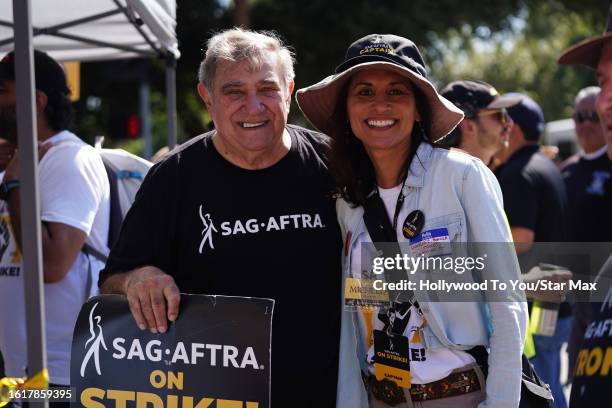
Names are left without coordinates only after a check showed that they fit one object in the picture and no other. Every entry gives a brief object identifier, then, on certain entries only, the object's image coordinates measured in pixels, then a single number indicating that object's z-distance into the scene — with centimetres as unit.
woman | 235
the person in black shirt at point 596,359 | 168
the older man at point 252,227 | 264
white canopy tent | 213
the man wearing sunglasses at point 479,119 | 384
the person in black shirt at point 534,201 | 440
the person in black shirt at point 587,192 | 471
